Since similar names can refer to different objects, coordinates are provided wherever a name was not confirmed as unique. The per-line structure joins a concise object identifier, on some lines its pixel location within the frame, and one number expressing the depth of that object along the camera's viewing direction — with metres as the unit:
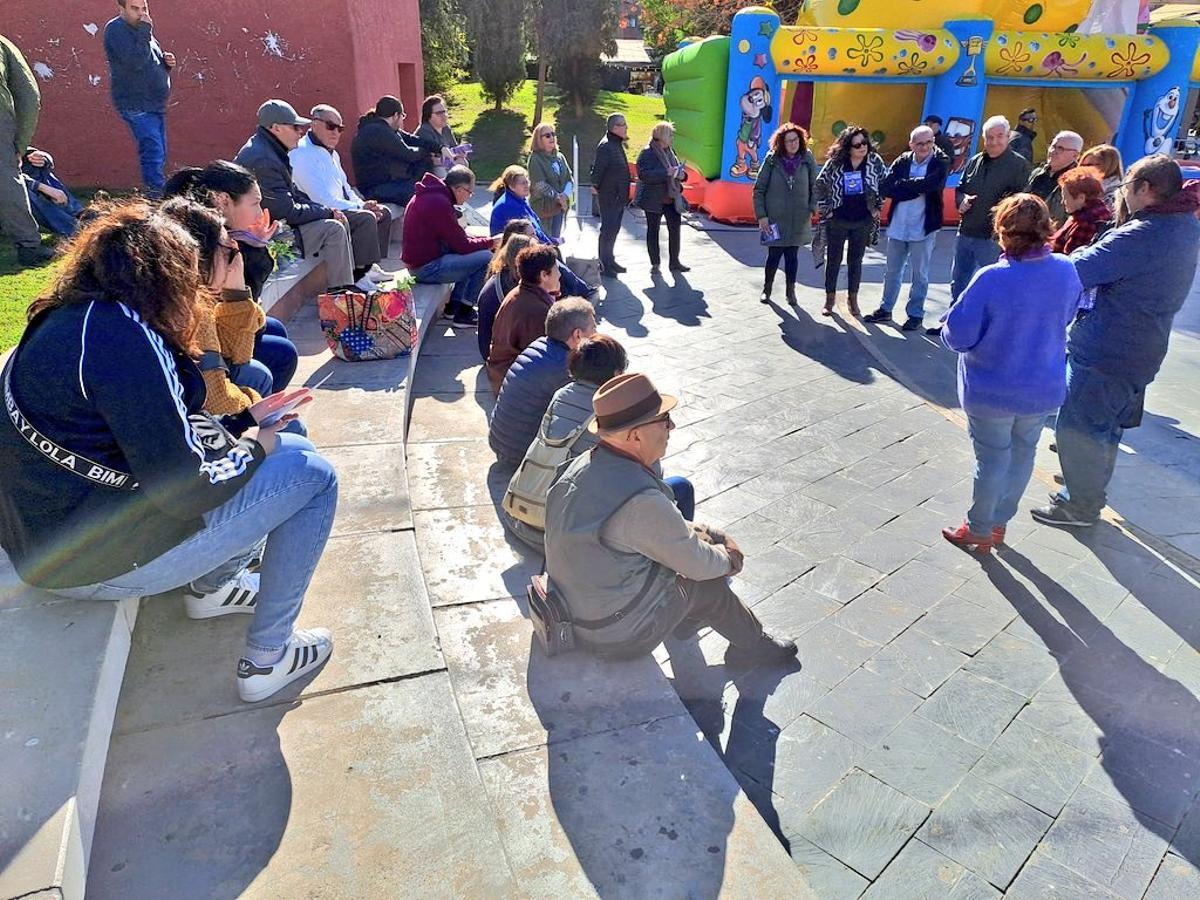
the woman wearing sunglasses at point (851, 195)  7.52
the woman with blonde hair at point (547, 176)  8.73
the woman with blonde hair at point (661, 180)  8.96
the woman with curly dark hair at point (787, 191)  7.79
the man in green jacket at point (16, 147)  6.20
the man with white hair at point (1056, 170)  6.15
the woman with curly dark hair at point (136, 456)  2.04
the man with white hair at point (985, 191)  6.80
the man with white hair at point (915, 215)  7.44
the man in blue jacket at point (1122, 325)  3.94
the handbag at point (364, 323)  5.34
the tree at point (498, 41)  22.56
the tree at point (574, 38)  23.36
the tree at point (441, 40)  22.08
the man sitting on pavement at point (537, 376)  4.10
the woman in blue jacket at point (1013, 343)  3.70
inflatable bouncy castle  11.77
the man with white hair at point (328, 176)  6.84
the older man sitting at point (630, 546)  2.65
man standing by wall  7.01
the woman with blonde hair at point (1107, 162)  5.17
